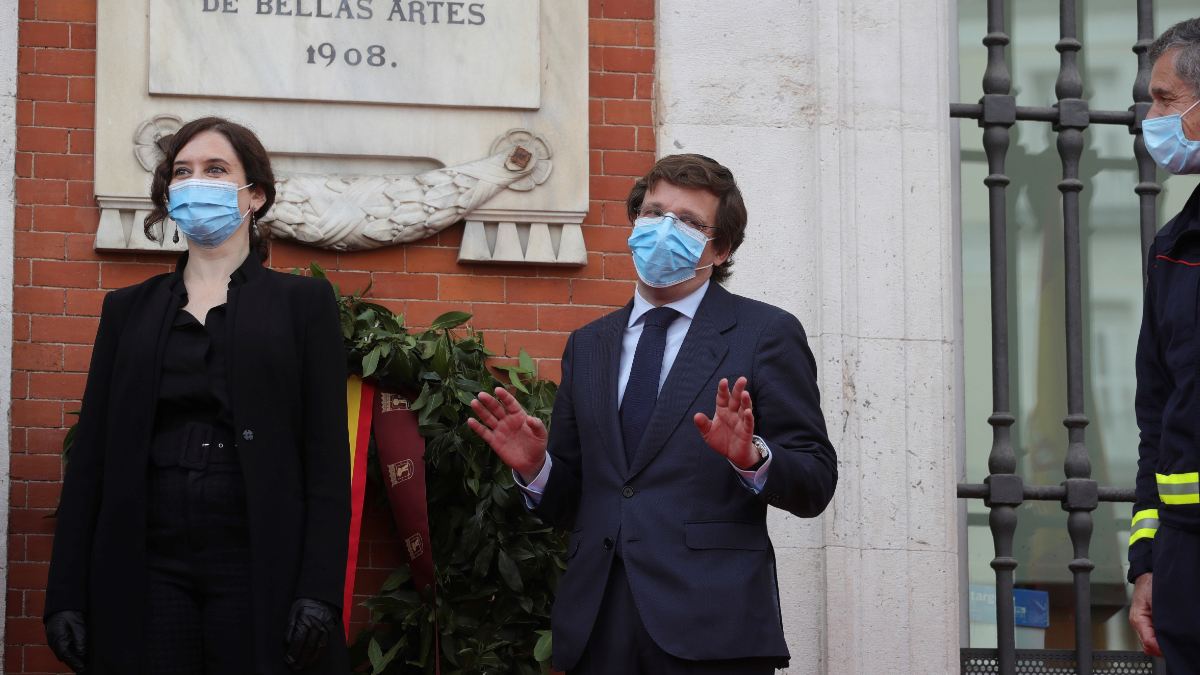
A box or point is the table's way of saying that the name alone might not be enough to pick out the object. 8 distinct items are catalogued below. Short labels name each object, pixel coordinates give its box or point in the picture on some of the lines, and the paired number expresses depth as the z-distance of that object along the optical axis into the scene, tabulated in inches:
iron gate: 254.1
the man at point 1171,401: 152.1
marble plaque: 237.6
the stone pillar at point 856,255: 239.1
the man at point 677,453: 158.9
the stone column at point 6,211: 226.4
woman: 163.6
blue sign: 261.3
